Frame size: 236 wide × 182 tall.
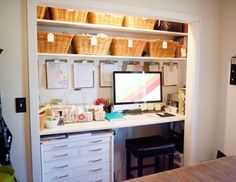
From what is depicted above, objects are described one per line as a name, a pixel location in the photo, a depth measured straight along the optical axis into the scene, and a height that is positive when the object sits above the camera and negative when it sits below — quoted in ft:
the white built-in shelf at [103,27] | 7.38 +1.86
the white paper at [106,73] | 8.82 +0.13
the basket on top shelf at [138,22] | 8.34 +2.13
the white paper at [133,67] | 9.31 +0.40
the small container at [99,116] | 7.81 -1.46
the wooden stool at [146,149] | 7.48 -2.60
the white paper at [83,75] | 8.41 +0.04
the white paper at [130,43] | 8.29 +1.29
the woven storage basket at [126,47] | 8.23 +1.14
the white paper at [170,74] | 9.95 +0.11
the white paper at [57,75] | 8.02 +0.03
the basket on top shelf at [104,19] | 7.82 +2.14
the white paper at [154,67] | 9.68 +0.42
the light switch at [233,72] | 7.96 +0.18
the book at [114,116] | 7.95 -1.53
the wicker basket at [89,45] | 7.58 +1.13
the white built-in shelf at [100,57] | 7.49 +0.75
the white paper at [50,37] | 7.01 +1.27
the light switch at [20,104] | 5.77 -0.77
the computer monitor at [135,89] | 8.64 -0.52
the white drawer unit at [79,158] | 6.47 -2.62
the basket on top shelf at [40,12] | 6.99 +2.11
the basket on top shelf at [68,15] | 7.22 +2.10
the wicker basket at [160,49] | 8.79 +1.17
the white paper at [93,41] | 7.59 +1.25
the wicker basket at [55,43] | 7.07 +1.11
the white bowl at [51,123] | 6.68 -1.51
